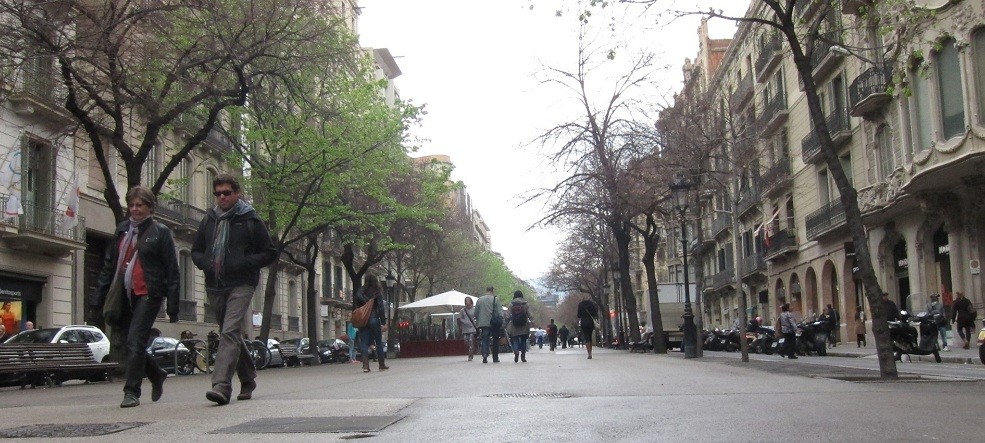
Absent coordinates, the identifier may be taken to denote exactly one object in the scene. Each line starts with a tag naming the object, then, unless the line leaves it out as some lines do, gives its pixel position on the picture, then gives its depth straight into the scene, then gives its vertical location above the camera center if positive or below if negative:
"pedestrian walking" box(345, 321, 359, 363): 37.47 -0.50
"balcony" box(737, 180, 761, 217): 50.91 +6.09
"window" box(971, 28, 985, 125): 23.89 +5.79
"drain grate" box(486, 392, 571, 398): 9.61 -0.64
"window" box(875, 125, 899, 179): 32.00 +5.06
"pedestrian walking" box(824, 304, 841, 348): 27.27 -0.12
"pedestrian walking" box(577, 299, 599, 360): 26.66 +0.22
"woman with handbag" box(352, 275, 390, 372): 18.75 +0.36
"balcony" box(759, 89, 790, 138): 44.66 +8.90
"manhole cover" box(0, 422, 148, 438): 6.18 -0.52
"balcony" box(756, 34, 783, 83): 43.77 +11.40
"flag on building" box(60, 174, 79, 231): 26.58 +3.59
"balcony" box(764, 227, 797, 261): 45.03 +3.30
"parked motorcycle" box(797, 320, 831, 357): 26.39 -0.56
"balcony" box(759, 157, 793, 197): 44.44 +6.13
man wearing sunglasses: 8.09 +0.62
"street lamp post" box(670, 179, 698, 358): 24.88 +2.82
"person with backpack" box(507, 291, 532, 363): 23.23 +0.08
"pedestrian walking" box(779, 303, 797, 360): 25.34 -0.38
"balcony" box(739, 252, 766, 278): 51.95 +2.81
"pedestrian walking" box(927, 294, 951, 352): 23.44 +0.08
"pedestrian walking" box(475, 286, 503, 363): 22.97 +0.32
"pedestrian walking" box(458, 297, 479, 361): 27.03 +0.19
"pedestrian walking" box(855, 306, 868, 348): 32.81 -0.50
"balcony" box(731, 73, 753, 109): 49.28 +11.14
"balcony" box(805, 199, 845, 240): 36.88 +3.59
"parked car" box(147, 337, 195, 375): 23.22 -0.38
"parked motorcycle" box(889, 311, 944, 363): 19.69 -0.45
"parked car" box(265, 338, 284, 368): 30.33 -0.54
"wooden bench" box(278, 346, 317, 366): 31.21 -0.65
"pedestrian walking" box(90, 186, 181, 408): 8.13 +0.48
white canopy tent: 39.90 +1.07
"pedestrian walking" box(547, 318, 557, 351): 51.74 -0.41
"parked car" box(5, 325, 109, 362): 21.55 +0.18
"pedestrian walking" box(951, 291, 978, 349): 24.22 -0.06
